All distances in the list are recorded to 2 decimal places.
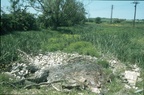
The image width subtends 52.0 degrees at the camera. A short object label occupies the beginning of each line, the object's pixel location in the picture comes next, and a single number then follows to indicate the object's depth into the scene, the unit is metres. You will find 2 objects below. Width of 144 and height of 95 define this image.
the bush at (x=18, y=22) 10.34
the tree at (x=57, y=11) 13.74
